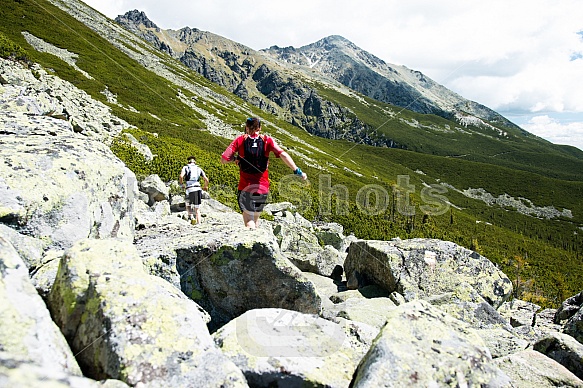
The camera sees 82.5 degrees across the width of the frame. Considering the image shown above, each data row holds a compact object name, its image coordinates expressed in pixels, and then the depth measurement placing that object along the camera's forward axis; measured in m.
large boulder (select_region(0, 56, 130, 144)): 10.19
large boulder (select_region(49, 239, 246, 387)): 3.41
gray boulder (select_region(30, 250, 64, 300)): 4.39
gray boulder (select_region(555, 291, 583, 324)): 11.13
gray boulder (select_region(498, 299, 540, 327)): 11.04
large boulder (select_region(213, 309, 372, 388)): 4.09
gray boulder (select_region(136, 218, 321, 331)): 6.10
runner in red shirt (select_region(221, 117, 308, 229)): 7.63
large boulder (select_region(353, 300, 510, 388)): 3.87
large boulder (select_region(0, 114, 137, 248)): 5.25
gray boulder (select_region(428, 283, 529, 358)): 7.13
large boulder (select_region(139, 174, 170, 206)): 17.83
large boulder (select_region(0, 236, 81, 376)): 2.93
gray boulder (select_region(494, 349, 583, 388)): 5.34
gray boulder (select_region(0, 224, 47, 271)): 4.79
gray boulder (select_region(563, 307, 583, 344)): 8.27
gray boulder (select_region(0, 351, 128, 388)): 2.19
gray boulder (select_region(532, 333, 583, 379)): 6.06
